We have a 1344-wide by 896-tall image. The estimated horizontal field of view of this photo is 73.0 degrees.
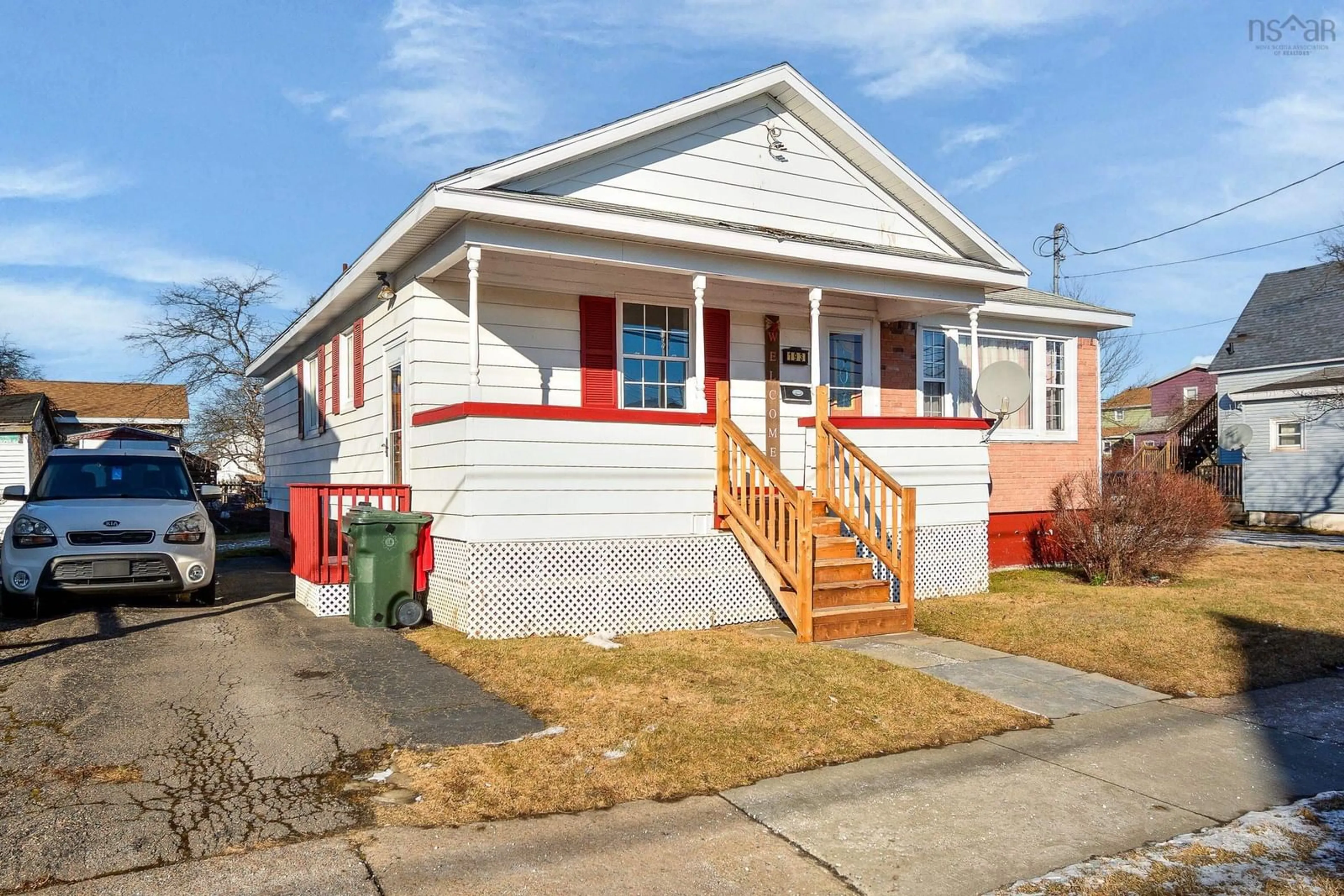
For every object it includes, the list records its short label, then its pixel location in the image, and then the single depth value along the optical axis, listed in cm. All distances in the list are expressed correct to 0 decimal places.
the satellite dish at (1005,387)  1234
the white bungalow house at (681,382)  838
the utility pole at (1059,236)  3291
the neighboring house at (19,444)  2191
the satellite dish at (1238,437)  2438
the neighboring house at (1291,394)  2327
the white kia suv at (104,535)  848
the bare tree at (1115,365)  5141
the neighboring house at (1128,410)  5319
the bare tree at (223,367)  3609
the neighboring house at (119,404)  3778
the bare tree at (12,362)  3544
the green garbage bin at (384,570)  848
